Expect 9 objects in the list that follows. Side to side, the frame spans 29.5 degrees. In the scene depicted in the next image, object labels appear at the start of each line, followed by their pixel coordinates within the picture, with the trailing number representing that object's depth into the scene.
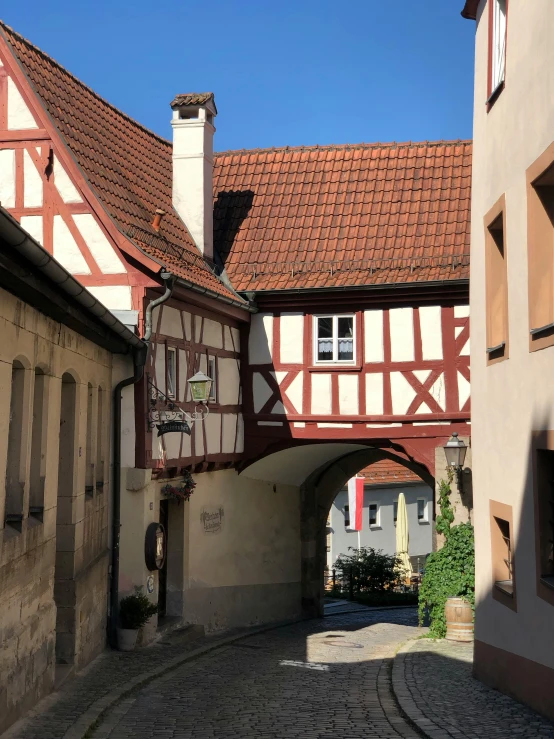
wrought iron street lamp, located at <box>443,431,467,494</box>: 16.88
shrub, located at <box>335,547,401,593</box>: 29.16
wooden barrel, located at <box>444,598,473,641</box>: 15.09
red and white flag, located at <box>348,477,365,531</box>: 32.59
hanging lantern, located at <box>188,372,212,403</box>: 13.98
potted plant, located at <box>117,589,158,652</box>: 13.59
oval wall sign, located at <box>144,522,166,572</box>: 14.30
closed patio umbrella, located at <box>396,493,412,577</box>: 35.31
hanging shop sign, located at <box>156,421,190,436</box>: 14.27
